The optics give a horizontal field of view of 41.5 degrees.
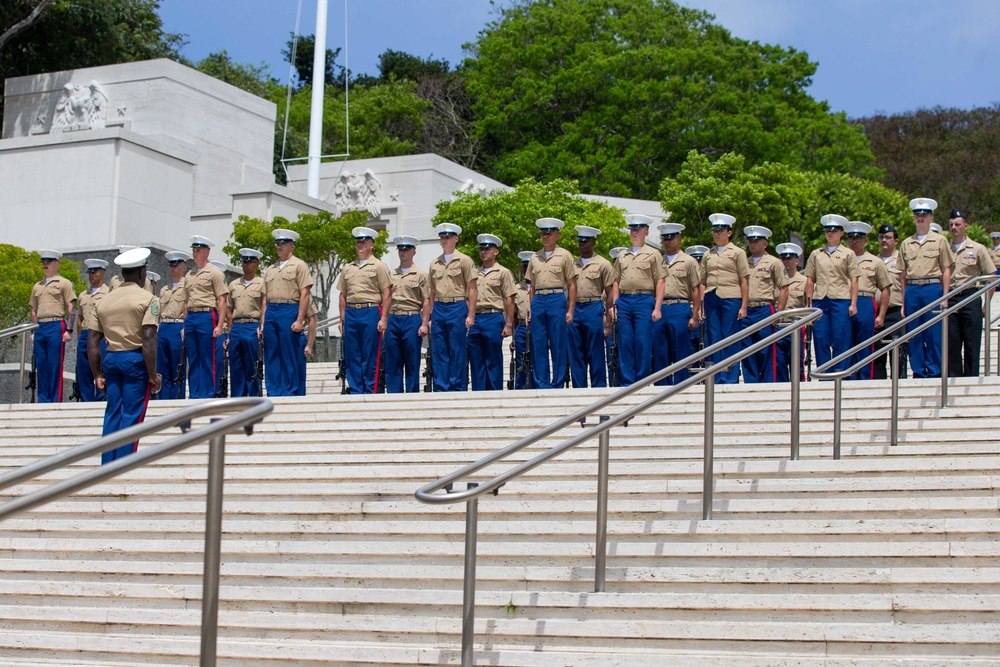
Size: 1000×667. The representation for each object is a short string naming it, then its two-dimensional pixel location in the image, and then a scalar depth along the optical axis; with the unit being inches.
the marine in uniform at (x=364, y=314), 510.9
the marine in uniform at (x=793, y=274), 539.5
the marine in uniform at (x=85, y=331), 572.1
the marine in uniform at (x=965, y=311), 462.6
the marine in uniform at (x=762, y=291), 495.2
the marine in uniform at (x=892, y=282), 496.1
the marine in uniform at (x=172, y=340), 558.6
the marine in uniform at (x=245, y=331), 525.7
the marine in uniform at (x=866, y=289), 491.8
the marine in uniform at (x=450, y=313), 492.7
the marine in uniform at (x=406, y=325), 510.6
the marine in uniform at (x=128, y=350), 374.6
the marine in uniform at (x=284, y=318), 511.5
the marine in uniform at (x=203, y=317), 527.2
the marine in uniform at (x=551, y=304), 496.7
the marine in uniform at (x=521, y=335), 543.8
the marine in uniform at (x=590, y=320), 499.5
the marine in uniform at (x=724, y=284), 491.8
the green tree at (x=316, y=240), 916.0
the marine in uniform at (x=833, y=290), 485.7
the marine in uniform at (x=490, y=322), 499.5
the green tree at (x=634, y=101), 1743.4
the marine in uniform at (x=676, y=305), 489.1
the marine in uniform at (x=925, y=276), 470.0
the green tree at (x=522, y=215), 1107.9
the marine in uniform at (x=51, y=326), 573.3
